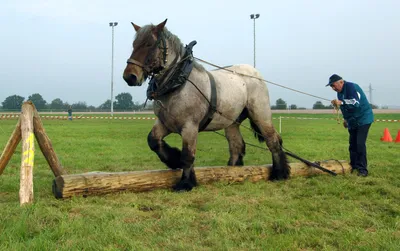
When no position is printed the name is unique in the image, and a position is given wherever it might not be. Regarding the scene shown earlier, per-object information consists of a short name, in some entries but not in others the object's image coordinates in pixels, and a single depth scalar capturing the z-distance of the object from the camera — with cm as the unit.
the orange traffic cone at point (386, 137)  1497
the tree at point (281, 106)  5906
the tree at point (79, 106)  6715
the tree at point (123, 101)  7156
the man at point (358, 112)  717
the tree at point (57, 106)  6586
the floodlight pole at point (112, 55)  4873
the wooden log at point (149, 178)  497
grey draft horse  537
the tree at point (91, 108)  6620
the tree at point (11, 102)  6250
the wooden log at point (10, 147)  525
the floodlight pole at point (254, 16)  4044
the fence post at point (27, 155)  463
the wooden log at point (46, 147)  551
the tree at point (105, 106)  7057
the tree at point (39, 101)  6572
